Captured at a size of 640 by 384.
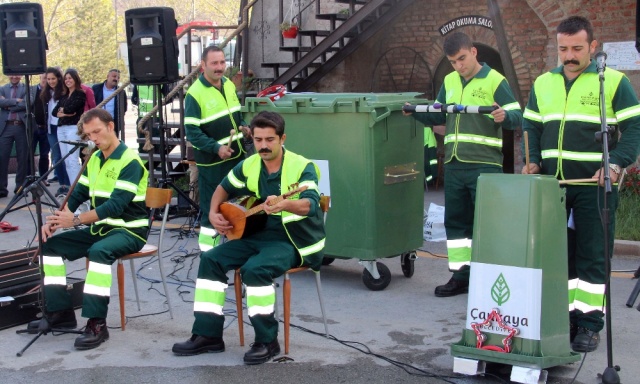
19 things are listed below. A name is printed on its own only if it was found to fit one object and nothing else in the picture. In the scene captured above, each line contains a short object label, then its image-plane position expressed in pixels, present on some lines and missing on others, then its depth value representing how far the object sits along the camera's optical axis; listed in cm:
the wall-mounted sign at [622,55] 1073
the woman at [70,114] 1236
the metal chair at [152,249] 621
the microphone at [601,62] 487
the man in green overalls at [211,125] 752
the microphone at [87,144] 627
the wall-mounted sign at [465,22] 1250
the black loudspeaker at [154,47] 1020
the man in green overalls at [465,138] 669
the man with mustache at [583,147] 542
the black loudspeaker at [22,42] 1038
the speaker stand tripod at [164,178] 964
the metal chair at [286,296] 556
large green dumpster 712
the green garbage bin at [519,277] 483
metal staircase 1274
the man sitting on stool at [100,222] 598
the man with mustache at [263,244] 543
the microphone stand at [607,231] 468
